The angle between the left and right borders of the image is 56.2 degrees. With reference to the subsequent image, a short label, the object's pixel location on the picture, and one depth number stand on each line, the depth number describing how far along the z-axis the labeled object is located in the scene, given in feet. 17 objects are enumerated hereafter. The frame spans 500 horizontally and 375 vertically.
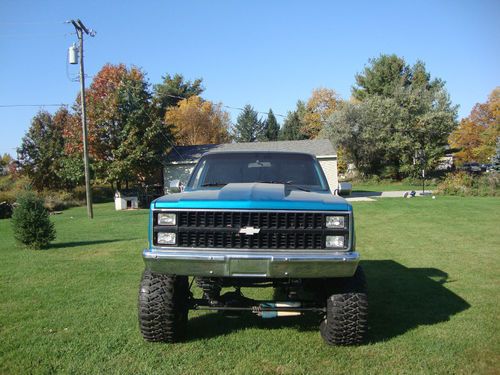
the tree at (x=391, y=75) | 168.65
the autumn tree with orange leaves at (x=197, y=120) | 171.12
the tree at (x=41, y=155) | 131.23
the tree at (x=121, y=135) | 94.17
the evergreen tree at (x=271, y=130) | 230.27
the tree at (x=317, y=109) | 199.93
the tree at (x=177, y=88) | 190.70
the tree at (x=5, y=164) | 150.67
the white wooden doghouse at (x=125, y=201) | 93.97
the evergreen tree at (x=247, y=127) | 226.99
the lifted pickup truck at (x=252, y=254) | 13.28
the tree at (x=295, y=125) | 207.82
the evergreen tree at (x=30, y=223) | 35.73
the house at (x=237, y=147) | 97.04
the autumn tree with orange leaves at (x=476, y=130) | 166.40
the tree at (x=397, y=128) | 137.39
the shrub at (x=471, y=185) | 92.12
